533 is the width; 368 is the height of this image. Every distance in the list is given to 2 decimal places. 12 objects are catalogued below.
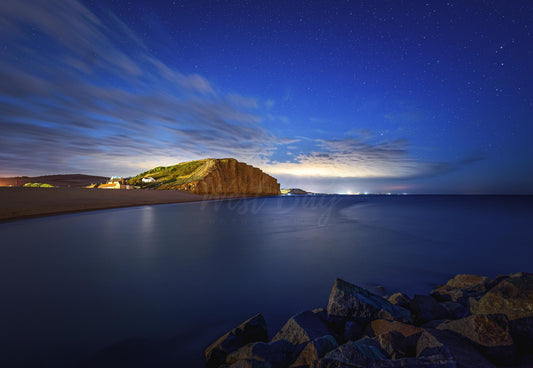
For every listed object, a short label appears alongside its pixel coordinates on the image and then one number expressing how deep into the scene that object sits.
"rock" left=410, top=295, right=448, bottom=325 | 3.38
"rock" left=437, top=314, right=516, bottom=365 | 2.09
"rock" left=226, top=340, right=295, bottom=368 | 2.16
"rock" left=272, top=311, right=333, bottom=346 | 2.68
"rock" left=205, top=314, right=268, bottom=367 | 2.60
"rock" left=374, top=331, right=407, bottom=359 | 2.29
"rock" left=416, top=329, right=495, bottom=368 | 1.96
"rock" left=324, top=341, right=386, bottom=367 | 1.82
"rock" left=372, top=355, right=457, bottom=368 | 1.72
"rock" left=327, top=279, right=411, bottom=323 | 3.14
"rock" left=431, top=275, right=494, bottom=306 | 4.09
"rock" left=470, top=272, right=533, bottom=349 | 2.42
